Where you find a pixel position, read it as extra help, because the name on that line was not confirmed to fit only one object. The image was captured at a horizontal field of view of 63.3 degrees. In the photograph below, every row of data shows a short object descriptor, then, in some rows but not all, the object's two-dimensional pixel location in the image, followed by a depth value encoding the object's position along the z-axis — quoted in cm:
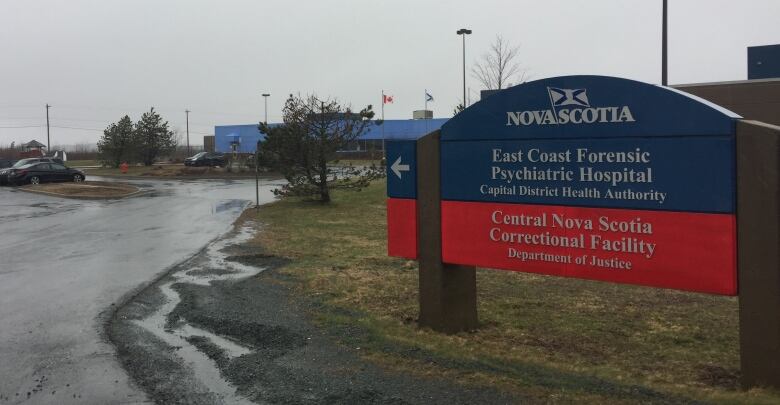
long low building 7775
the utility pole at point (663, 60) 1859
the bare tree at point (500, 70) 3408
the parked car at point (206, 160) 5500
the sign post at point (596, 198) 434
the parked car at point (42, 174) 3562
